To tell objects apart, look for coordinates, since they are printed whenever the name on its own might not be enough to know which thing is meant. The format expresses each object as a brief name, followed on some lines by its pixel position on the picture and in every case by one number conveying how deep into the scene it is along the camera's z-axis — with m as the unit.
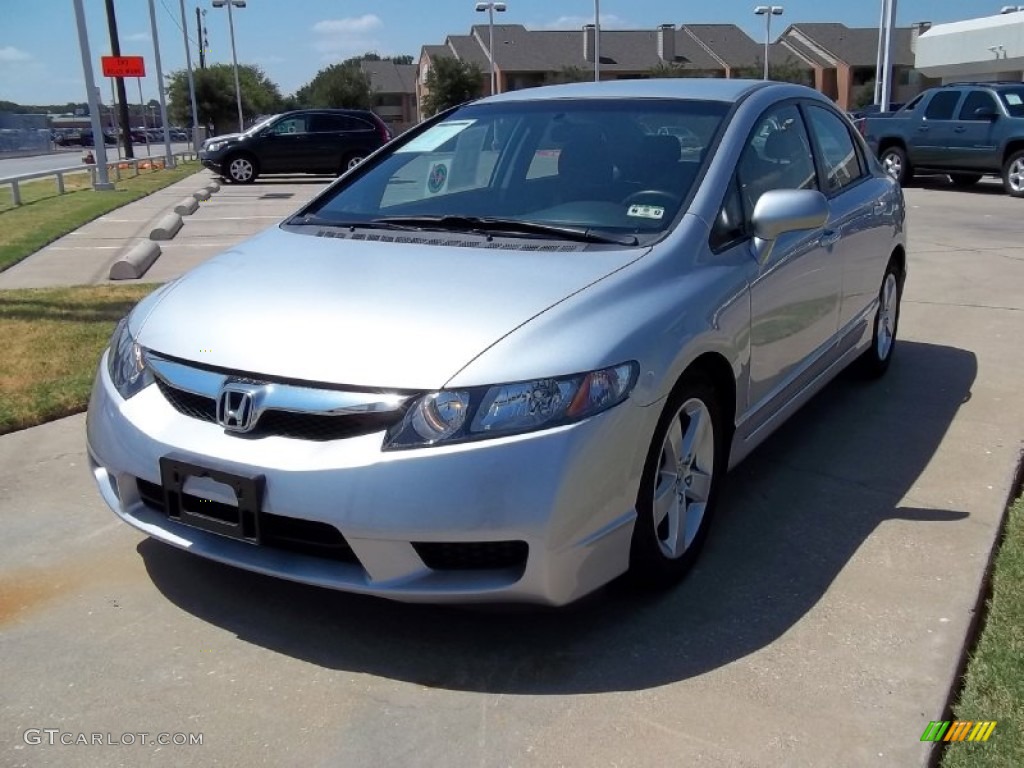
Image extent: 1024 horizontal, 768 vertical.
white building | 37.03
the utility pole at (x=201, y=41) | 68.19
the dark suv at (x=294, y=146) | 22.89
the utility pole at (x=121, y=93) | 32.53
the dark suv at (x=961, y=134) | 16.06
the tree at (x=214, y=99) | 60.62
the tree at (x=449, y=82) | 63.28
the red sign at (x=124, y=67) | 27.25
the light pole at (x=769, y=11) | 53.38
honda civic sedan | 2.61
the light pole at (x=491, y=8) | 46.47
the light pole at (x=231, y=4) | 47.06
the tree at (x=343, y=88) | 76.88
